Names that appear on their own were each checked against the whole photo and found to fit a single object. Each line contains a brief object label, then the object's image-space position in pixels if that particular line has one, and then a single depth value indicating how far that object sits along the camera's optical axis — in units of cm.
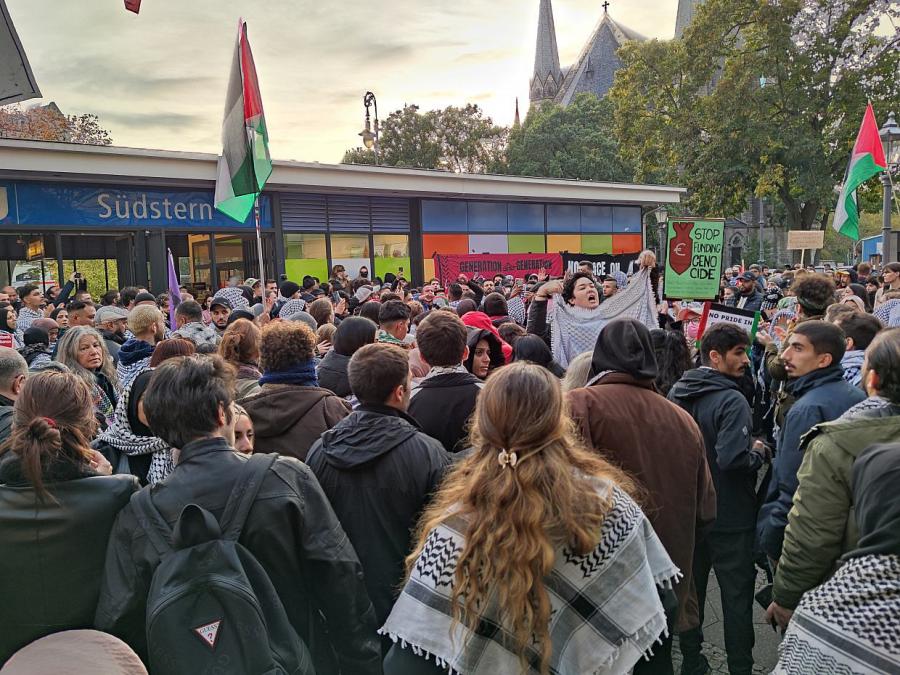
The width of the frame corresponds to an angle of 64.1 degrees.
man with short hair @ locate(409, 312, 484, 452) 367
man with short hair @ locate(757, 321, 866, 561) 332
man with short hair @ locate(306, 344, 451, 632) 297
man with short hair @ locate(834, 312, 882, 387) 440
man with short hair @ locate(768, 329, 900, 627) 259
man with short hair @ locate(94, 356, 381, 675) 232
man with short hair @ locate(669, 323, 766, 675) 382
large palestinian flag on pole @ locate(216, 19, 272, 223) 755
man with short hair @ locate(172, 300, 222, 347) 667
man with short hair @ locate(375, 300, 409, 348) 568
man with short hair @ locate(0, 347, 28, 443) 395
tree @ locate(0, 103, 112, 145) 3347
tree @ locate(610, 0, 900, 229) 2823
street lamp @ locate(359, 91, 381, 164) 2555
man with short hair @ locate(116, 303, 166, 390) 556
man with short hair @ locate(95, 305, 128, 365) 746
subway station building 1577
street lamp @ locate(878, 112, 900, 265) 1405
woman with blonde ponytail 188
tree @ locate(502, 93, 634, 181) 4725
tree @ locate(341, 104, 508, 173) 5034
